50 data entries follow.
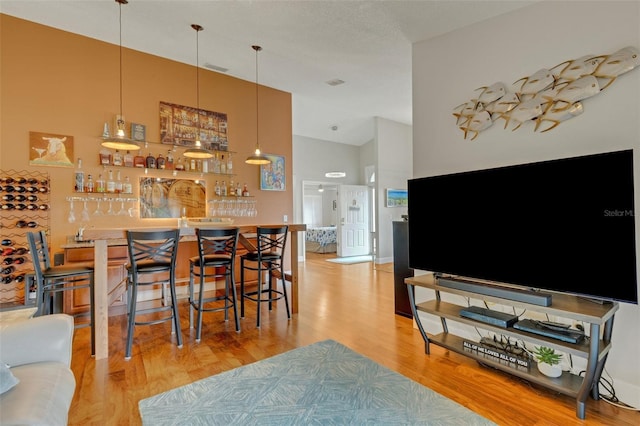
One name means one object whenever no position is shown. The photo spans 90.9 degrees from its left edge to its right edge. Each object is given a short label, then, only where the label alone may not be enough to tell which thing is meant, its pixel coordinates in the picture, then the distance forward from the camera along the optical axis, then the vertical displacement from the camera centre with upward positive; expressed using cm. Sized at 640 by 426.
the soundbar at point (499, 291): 215 -59
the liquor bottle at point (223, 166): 526 +82
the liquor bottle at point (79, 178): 411 +51
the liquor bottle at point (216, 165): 520 +82
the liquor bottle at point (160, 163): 470 +79
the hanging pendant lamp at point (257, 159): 455 +81
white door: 874 -22
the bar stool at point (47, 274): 263 -50
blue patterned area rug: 192 -125
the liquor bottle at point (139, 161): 455 +79
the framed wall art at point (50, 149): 387 +85
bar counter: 274 -59
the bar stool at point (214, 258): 312 -47
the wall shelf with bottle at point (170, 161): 439 +83
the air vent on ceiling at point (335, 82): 531 +225
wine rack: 369 -7
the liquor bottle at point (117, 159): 440 +81
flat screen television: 191 -11
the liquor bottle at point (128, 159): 448 +81
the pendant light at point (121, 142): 335 +81
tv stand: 192 -88
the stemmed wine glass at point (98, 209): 429 +10
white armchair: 120 -71
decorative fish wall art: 226 +96
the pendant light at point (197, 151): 381 +79
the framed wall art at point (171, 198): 465 +27
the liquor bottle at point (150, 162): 461 +79
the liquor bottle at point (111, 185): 432 +43
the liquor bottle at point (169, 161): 477 +83
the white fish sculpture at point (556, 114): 239 +75
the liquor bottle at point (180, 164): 485 +80
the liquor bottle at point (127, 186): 447 +42
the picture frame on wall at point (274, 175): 578 +74
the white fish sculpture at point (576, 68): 232 +108
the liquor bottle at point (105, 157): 430 +82
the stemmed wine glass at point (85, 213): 419 +5
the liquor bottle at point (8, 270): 368 -61
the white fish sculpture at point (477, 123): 288 +82
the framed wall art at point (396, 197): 769 +38
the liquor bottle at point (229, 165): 534 +85
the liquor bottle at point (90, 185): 417 +42
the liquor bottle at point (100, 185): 425 +43
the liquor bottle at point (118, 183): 441 +47
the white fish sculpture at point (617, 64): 216 +102
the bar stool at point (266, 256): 349 -49
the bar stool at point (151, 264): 274 -45
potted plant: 222 -109
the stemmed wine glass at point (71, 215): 409 +2
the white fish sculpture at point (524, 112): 258 +84
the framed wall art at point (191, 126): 479 +141
